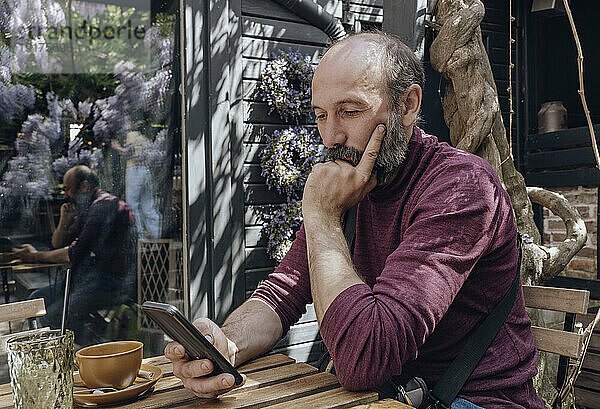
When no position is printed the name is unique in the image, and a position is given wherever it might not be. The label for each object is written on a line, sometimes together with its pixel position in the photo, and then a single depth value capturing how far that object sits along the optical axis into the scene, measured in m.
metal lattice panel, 3.32
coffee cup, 1.17
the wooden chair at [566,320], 1.63
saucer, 1.14
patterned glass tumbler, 1.03
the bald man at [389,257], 1.21
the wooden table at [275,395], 1.13
